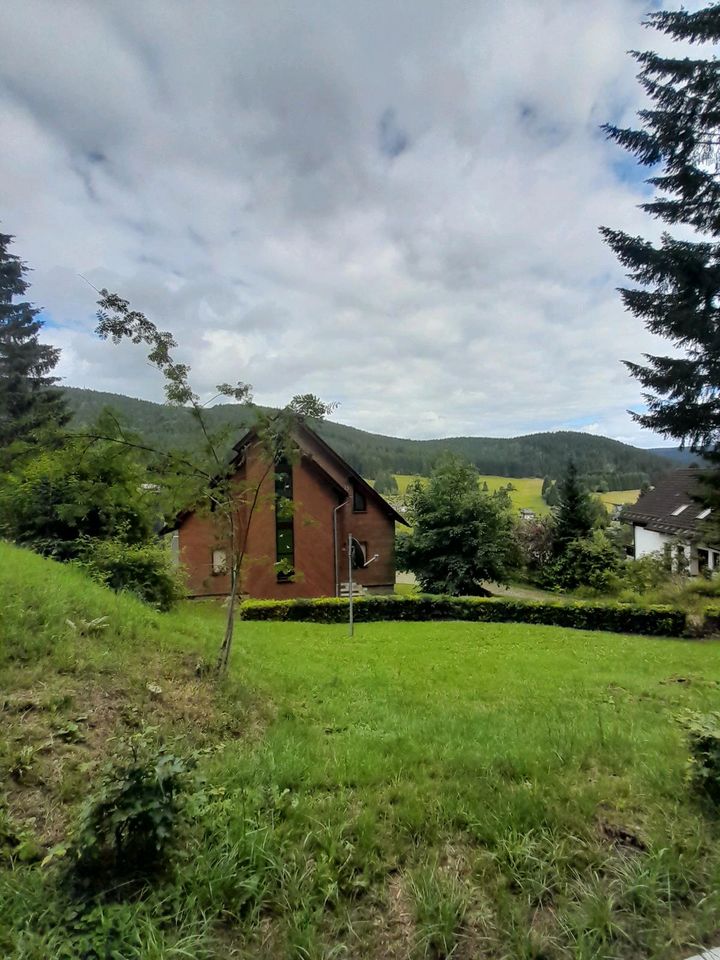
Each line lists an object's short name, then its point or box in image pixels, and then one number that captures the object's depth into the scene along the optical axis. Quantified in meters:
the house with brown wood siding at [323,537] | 19.88
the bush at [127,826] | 2.08
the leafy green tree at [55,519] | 8.96
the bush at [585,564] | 24.89
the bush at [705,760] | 2.84
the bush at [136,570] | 8.28
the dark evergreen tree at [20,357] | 21.47
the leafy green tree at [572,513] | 27.00
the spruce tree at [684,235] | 7.71
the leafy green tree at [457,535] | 22.38
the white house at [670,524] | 20.48
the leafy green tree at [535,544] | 28.02
